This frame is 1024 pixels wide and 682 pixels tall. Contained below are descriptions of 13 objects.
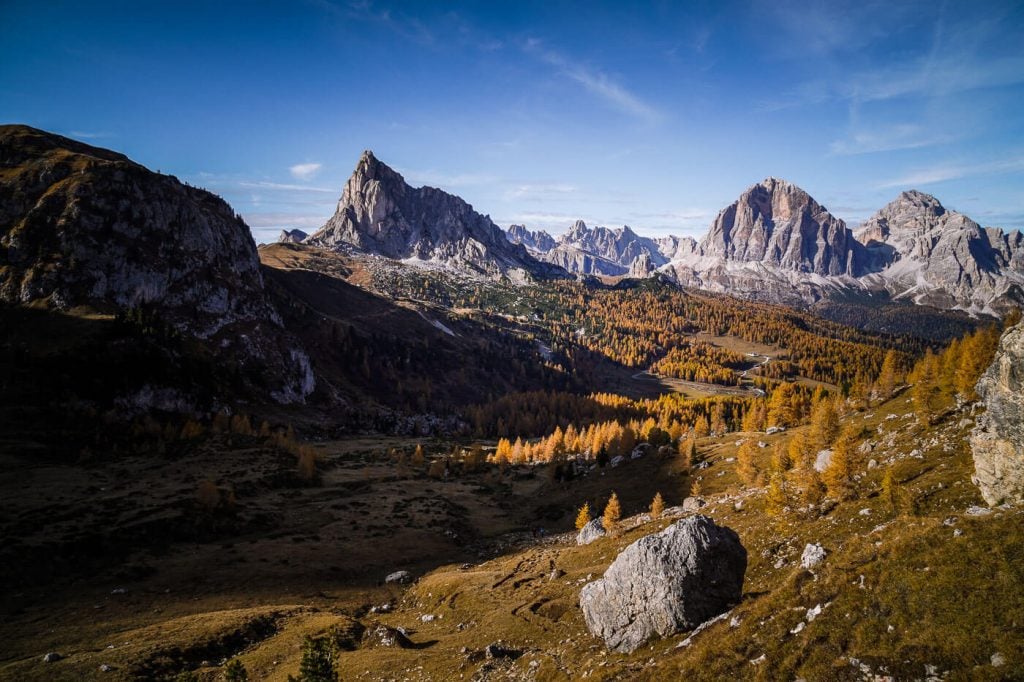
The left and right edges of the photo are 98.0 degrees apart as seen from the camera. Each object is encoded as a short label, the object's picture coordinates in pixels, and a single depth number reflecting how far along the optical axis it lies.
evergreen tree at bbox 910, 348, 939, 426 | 61.14
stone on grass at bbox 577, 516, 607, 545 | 65.38
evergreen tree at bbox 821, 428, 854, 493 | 44.53
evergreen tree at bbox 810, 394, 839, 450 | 65.50
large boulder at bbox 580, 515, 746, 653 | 30.53
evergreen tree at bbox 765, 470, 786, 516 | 46.52
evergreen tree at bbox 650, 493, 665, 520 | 67.91
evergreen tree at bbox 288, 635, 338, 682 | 28.36
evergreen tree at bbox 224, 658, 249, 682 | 27.67
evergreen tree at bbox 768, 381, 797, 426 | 117.00
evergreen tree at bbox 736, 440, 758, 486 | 74.88
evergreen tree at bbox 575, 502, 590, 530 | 78.62
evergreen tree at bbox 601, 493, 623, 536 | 68.75
